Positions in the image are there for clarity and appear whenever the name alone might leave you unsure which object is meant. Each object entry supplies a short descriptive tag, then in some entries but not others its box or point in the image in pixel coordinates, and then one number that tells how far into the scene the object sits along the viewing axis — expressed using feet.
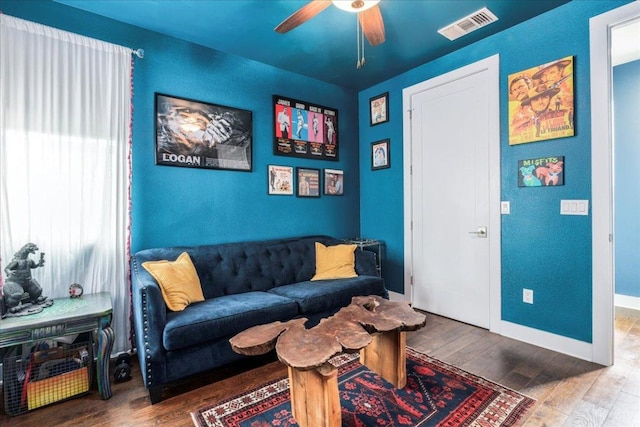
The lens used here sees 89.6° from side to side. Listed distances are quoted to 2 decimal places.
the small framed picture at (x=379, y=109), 12.97
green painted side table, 5.98
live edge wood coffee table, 5.06
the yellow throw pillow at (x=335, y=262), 10.65
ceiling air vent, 8.53
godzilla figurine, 6.46
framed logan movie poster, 9.34
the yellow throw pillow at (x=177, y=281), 7.48
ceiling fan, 6.15
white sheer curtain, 7.14
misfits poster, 8.44
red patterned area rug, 5.81
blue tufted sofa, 6.55
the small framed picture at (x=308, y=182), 12.31
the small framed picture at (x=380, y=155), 12.92
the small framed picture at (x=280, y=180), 11.57
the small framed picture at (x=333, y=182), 13.09
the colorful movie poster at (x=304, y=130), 11.76
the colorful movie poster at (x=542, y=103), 8.25
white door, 10.02
